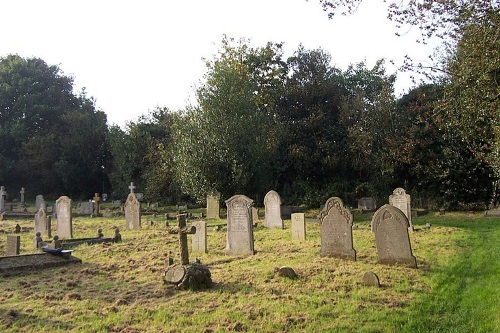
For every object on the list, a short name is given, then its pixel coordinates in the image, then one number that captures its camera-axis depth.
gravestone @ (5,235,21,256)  12.75
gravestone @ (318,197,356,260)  11.13
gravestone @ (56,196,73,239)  17.44
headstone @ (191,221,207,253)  12.89
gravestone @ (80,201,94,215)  28.23
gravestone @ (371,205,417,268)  10.18
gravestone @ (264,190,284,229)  19.00
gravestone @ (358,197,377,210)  27.36
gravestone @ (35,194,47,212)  30.13
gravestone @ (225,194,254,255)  12.38
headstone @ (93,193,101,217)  27.03
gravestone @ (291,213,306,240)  14.76
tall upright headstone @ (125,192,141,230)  19.75
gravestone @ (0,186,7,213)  29.61
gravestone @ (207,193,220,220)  24.19
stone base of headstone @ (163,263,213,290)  8.30
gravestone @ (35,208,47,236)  17.78
